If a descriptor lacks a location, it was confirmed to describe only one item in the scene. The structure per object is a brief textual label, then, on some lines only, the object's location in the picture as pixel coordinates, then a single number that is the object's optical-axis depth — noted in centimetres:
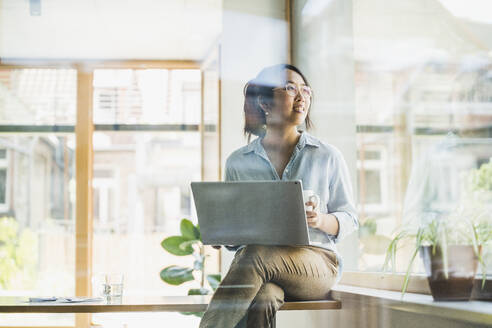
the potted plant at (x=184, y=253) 324
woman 184
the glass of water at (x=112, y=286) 217
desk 201
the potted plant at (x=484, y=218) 161
